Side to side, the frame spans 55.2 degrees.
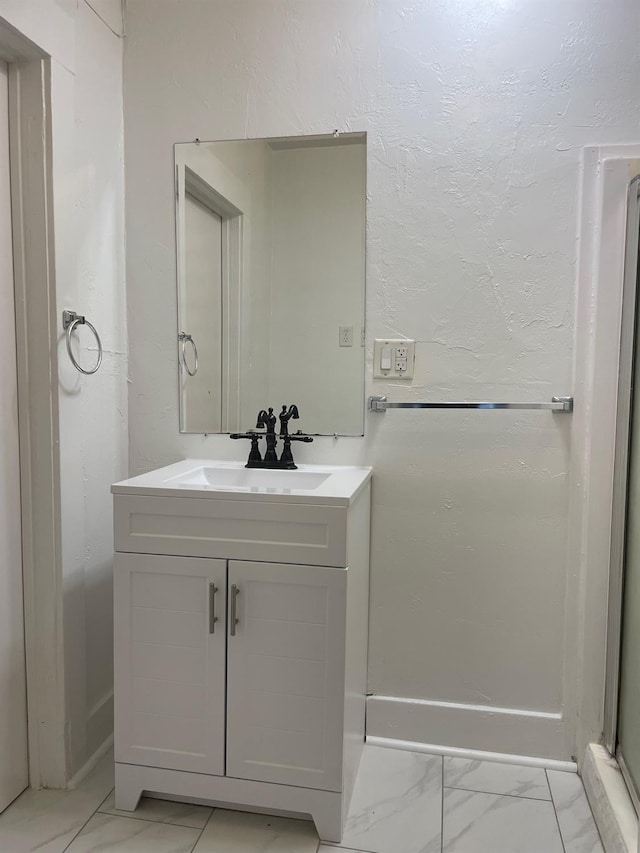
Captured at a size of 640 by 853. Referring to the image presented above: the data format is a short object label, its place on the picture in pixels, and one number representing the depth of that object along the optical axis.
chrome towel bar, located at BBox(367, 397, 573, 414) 1.64
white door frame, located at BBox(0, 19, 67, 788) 1.47
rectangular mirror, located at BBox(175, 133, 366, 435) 1.76
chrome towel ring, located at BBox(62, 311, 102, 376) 1.56
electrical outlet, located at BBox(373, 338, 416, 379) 1.73
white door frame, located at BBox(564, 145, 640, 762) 1.59
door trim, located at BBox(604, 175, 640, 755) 1.54
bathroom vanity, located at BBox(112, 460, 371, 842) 1.38
